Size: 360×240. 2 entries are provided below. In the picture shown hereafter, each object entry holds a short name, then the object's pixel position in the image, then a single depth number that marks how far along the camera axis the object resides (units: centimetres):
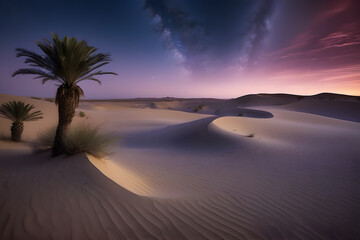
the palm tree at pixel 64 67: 493
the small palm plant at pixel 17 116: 800
